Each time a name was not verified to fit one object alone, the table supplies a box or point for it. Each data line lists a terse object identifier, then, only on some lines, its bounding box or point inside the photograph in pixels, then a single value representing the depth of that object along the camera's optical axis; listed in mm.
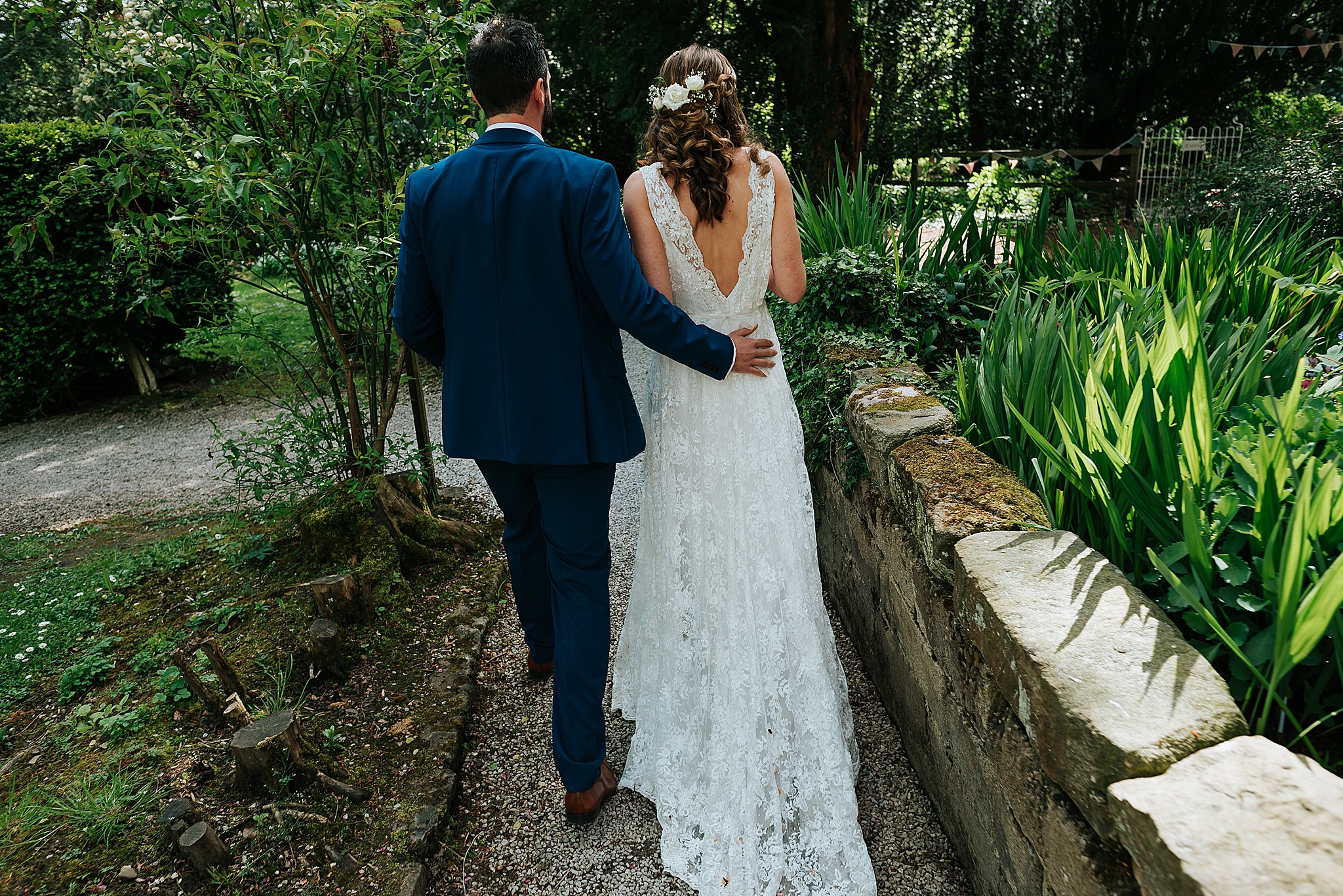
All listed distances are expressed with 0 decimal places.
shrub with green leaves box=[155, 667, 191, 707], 2434
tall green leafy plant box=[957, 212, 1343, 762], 1328
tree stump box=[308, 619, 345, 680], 2561
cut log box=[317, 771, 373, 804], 2129
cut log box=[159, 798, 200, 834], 1889
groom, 1924
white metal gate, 13281
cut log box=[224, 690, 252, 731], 2242
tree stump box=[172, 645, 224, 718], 2293
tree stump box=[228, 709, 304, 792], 2021
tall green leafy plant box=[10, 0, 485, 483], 2621
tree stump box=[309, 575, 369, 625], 2771
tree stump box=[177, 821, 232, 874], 1822
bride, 2012
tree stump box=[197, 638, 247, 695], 2232
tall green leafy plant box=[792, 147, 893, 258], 3992
